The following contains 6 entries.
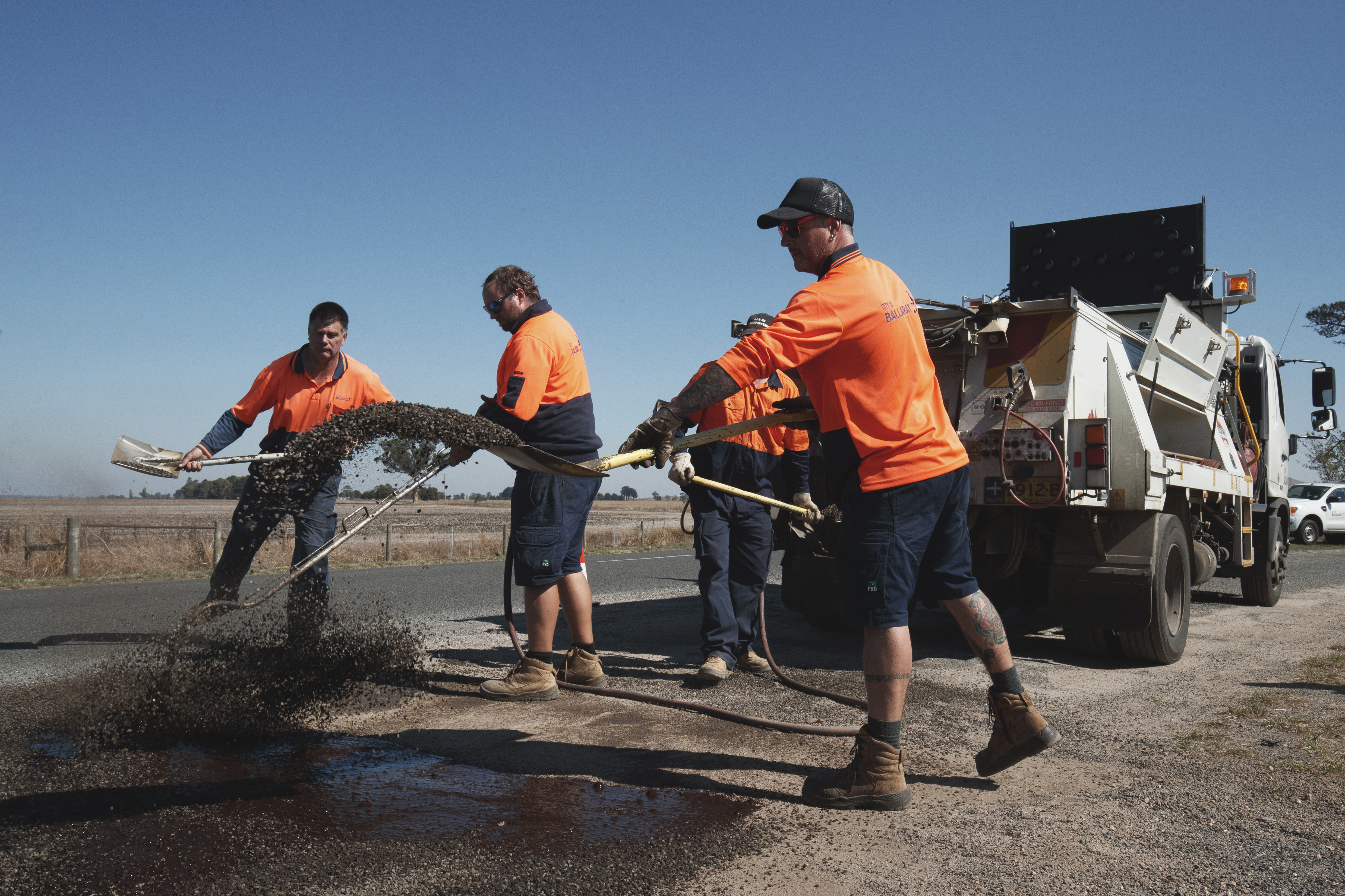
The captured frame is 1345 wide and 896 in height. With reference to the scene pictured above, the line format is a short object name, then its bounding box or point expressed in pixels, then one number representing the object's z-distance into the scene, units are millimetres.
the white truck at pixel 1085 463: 5297
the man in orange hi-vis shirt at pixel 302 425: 4219
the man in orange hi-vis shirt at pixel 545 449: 4262
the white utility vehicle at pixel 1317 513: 23031
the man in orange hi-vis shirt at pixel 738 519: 5055
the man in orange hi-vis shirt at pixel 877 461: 2914
